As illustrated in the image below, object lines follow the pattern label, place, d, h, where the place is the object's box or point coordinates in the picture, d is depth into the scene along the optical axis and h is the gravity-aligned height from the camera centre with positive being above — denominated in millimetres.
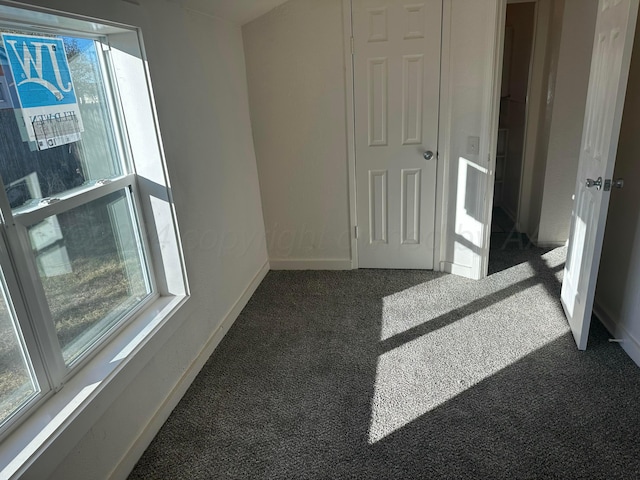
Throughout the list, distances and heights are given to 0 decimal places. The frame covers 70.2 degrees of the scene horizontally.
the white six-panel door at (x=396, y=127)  3047 -233
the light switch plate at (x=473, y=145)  3098 -375
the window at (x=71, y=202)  1464 -324
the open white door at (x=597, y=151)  2008 -335
